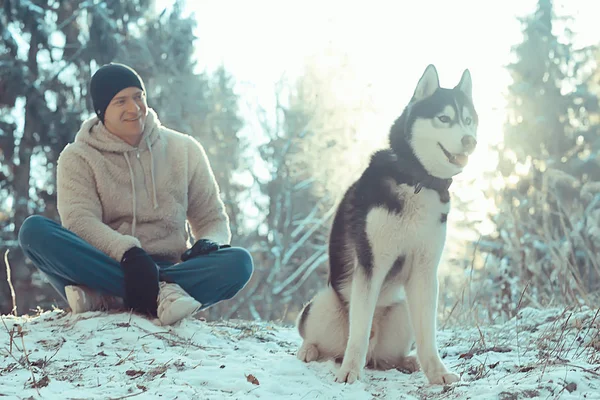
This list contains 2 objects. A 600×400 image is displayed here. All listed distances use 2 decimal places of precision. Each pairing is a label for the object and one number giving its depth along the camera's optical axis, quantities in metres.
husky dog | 2.66
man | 3.60
